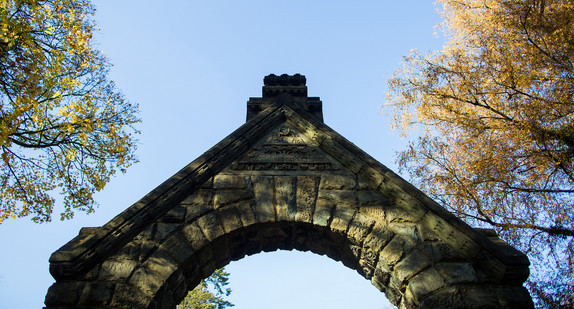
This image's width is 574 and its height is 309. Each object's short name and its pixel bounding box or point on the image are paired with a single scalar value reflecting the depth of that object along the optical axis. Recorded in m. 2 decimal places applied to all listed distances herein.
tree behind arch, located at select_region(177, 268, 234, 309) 15.10
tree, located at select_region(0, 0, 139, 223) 8.59
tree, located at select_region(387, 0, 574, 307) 8.00
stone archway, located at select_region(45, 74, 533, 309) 4.00
